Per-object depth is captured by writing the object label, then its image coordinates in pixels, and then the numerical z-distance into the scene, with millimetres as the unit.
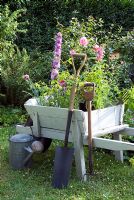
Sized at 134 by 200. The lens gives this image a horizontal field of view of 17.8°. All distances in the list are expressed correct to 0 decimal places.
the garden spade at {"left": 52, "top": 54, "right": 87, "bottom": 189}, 4184
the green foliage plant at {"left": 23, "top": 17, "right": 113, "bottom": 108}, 4586
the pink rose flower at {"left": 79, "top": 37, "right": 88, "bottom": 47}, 4789
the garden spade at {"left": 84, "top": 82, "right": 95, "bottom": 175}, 4238
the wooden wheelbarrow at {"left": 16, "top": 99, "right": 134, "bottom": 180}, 4281
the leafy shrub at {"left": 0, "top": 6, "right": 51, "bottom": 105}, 7344
